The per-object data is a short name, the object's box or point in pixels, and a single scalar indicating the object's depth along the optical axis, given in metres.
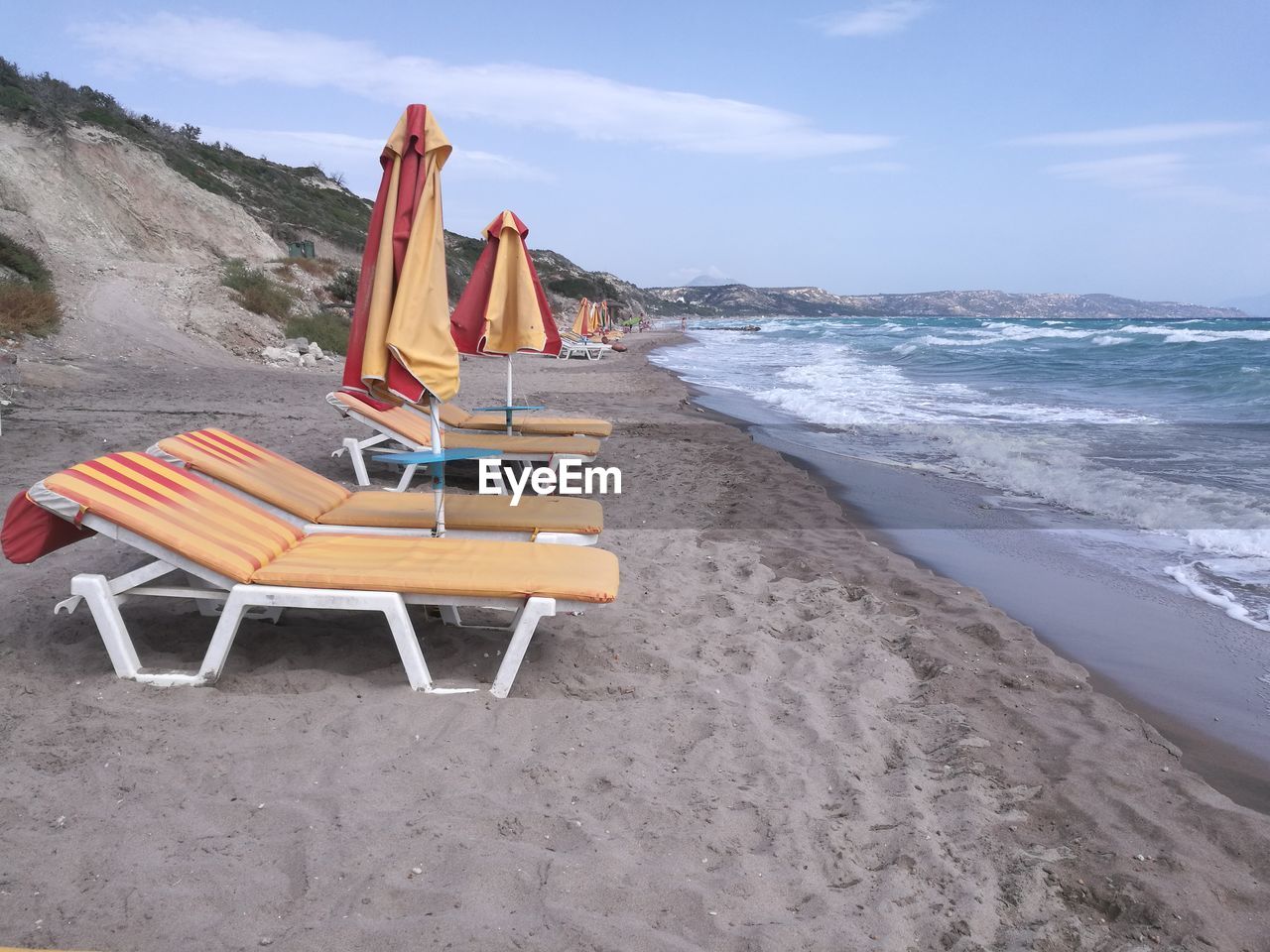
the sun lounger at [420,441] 6.74
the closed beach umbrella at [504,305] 6.64
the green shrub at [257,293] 15.96
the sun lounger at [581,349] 24.95
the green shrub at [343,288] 20.06
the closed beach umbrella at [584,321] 28.11
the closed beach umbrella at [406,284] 3.62
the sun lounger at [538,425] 7.97
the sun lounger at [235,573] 3.15
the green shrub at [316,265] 20.27
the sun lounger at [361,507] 4.17
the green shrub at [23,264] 12.66
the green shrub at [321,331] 16.05
